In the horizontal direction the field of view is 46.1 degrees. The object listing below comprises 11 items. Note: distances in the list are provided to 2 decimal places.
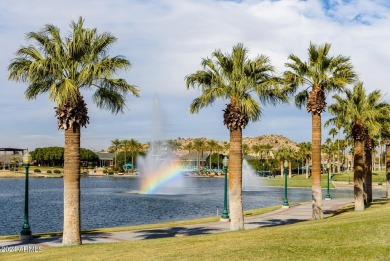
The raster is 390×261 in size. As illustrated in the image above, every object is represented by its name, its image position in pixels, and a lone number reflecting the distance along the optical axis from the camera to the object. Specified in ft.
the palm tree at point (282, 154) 478.02
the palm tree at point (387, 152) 135.53
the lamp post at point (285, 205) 130.91
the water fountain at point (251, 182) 319.47
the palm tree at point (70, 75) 61.31
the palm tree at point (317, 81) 87.30
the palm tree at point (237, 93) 73.87
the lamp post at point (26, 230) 74.75
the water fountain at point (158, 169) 312.71
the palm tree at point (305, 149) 470.39
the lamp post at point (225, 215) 97.59
